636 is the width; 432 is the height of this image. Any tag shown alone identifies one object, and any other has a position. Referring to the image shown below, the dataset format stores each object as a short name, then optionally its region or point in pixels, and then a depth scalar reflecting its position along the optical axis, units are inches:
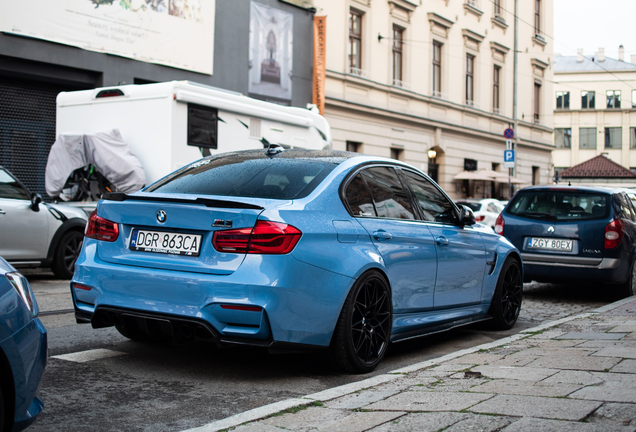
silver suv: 366.3
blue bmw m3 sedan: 164.6
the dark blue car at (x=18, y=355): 106.6
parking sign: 971.2
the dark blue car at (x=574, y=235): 350.9
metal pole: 1331.2
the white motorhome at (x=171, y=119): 410.9
